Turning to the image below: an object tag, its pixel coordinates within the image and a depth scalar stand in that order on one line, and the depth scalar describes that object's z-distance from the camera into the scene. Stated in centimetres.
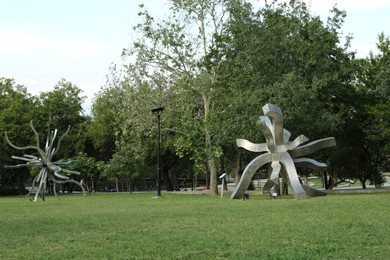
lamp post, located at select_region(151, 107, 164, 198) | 3314
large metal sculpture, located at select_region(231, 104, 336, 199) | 2469
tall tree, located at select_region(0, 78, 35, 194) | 5334
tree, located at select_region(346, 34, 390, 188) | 3388
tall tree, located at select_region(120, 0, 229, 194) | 3678
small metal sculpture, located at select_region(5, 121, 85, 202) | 3466
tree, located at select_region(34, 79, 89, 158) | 5526
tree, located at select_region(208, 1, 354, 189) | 2969
